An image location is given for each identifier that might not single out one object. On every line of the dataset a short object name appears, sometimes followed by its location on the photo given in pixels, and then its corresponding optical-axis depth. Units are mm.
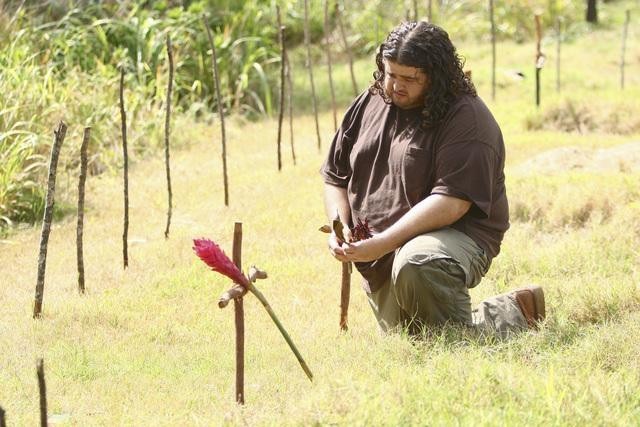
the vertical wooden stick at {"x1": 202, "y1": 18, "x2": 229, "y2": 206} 11956
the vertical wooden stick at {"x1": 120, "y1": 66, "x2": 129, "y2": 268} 10060
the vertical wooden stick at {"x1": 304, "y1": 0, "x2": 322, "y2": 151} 14383
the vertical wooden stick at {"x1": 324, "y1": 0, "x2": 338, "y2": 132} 14564
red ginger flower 5633
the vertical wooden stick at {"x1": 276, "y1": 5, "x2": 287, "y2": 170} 13108
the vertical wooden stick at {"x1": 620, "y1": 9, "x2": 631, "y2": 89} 16990
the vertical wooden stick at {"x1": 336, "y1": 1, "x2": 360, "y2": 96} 15169
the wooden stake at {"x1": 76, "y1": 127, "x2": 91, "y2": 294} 9336
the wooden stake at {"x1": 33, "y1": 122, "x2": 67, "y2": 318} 8667
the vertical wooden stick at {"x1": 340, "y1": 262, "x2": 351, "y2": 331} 8309
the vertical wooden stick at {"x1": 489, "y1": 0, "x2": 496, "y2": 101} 16548
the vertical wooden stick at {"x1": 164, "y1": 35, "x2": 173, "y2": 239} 11012
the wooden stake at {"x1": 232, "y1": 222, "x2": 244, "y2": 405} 6230
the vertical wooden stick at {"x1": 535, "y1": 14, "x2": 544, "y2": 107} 15298
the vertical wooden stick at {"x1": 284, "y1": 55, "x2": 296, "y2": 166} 13619
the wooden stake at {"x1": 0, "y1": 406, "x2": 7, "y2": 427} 5137
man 7488
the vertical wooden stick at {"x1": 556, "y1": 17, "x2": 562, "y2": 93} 17257
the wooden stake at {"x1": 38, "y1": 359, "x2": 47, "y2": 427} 5180
